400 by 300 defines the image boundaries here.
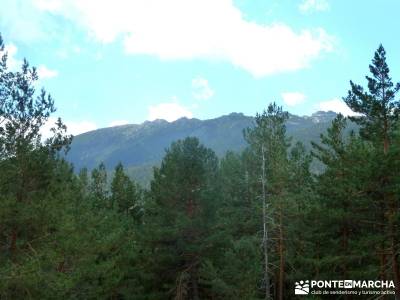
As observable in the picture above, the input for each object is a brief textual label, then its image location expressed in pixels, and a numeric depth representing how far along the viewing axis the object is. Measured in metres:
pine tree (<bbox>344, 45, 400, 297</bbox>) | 19.59
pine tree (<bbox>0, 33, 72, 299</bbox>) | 16.42
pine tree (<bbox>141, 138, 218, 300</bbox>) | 26.05
